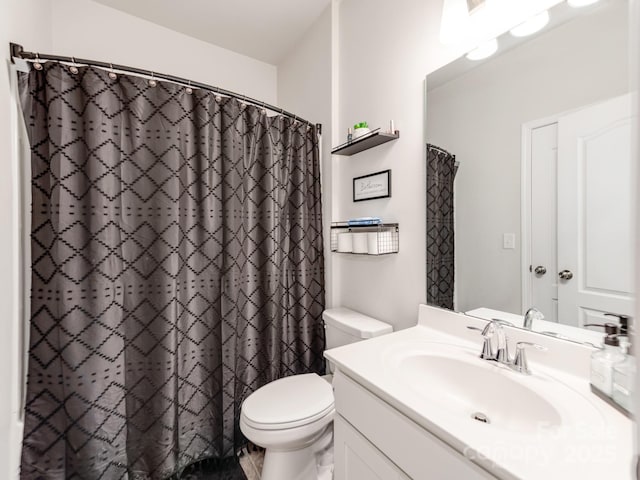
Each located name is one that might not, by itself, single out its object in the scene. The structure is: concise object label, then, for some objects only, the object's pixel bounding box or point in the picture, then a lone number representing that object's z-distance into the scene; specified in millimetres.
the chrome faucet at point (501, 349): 861
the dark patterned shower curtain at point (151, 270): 1148
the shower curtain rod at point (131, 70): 1074
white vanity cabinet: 631
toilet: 1148
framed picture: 1447
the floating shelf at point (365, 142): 1369
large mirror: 788
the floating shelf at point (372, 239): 1375
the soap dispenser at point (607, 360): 708
